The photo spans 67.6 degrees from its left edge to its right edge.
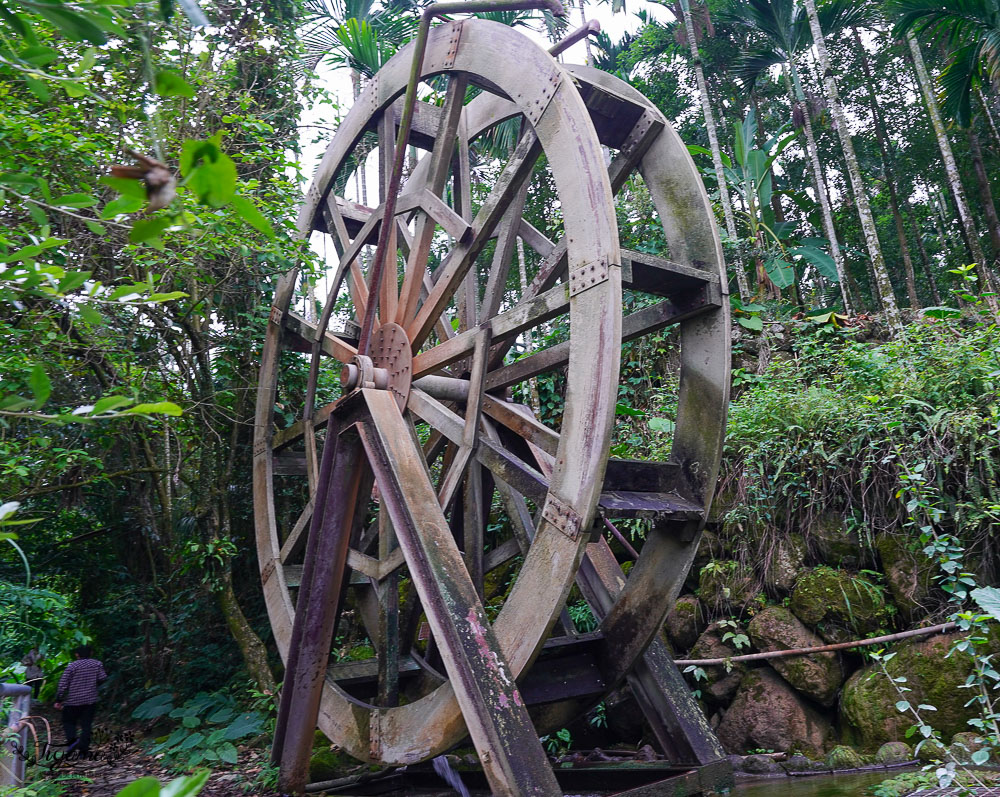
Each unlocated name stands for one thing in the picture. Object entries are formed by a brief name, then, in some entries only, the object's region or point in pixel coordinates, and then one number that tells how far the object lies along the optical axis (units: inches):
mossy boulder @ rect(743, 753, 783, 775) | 166.6
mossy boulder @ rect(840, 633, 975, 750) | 159.0
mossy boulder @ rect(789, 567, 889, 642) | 182.7
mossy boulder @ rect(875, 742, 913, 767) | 155.3
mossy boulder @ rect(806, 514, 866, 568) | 195.2
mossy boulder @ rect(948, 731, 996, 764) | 141.3
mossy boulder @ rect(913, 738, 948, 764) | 148.5
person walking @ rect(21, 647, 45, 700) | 339.9
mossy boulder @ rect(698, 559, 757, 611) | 199.8
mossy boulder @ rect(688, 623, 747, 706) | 190.1
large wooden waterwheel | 131.3
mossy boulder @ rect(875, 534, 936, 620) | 179.0
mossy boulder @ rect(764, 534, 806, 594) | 197.0
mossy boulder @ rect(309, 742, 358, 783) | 195.2
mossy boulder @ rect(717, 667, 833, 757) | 175.9
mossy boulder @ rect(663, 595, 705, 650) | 203.6
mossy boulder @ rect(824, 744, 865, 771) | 159.2
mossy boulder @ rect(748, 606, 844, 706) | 179.0
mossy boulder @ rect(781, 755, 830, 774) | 163.3
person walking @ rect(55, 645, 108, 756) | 246.2
